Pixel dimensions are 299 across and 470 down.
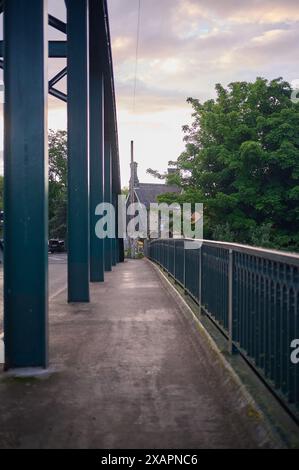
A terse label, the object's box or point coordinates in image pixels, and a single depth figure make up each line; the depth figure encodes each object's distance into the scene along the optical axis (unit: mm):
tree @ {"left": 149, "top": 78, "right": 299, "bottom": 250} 27922
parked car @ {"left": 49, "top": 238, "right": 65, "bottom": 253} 47281
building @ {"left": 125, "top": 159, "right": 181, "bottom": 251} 68500
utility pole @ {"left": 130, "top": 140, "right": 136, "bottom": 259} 34581
